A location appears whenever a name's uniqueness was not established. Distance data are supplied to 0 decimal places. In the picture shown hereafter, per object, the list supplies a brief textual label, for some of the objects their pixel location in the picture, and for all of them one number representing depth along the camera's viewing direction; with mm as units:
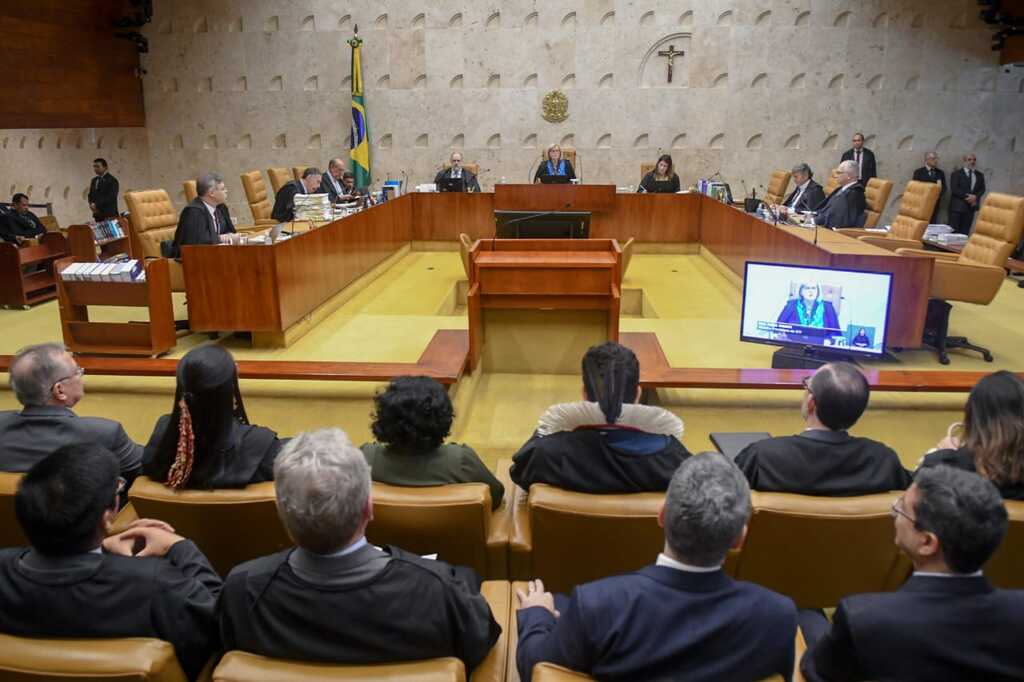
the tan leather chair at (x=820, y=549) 1970
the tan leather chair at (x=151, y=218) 6578
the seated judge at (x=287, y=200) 7715
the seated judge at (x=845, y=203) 7152
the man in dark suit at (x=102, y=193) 9719
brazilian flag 11039
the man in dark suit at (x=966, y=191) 10328
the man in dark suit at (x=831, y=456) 2188
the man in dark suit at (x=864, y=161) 10594
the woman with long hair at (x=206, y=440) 2182
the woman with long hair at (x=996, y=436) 2064
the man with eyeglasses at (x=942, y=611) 1367
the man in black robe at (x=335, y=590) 1456
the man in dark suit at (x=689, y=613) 1356
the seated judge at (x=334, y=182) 8633
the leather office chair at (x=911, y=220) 6742
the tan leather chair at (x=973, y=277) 5094
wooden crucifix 10867
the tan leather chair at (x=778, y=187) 9633
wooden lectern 4668
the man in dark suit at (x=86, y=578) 1511
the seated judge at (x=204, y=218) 5289
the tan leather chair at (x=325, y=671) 1348
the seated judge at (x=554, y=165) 9367
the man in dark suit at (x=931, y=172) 10477
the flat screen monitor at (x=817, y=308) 4168
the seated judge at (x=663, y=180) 9141
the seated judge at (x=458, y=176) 9404
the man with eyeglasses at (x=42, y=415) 2438
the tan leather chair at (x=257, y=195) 8883
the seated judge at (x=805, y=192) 7922
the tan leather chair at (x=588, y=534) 1976
